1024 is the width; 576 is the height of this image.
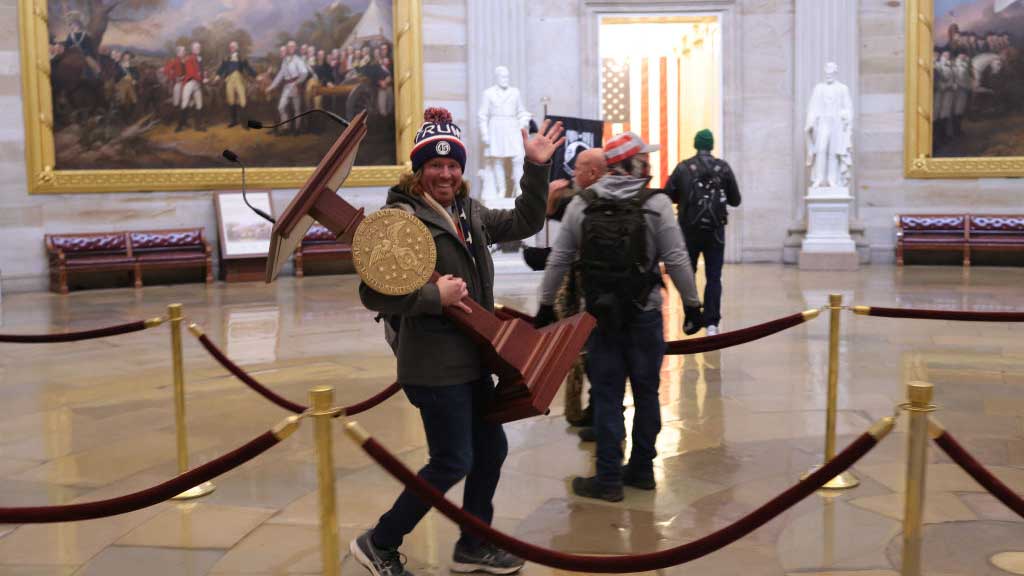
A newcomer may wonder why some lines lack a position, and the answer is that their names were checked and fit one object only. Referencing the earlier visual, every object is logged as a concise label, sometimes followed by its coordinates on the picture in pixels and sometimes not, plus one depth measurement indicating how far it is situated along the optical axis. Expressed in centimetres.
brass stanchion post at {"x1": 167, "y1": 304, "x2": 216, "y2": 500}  517
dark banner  1245
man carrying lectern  366
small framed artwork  1566
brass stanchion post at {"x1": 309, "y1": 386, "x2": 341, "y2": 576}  296
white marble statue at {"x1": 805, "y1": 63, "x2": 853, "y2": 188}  1577
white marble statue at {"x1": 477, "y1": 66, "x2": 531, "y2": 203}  1558
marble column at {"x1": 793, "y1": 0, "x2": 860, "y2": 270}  1606
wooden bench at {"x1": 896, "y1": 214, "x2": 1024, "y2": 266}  1597
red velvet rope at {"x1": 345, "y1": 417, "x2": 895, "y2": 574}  288
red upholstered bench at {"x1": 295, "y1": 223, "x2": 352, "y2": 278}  1596
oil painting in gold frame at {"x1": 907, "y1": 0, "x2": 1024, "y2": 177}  1650
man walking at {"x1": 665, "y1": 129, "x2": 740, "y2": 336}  884
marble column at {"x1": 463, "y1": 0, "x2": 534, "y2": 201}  1662
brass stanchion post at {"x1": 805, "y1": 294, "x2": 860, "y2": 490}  500
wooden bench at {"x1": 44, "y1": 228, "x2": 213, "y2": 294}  1504
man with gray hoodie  475
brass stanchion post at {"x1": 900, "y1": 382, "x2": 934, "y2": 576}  289
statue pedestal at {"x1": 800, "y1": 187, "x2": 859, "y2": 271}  1594
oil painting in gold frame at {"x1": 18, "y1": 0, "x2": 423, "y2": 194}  1527
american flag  2183
